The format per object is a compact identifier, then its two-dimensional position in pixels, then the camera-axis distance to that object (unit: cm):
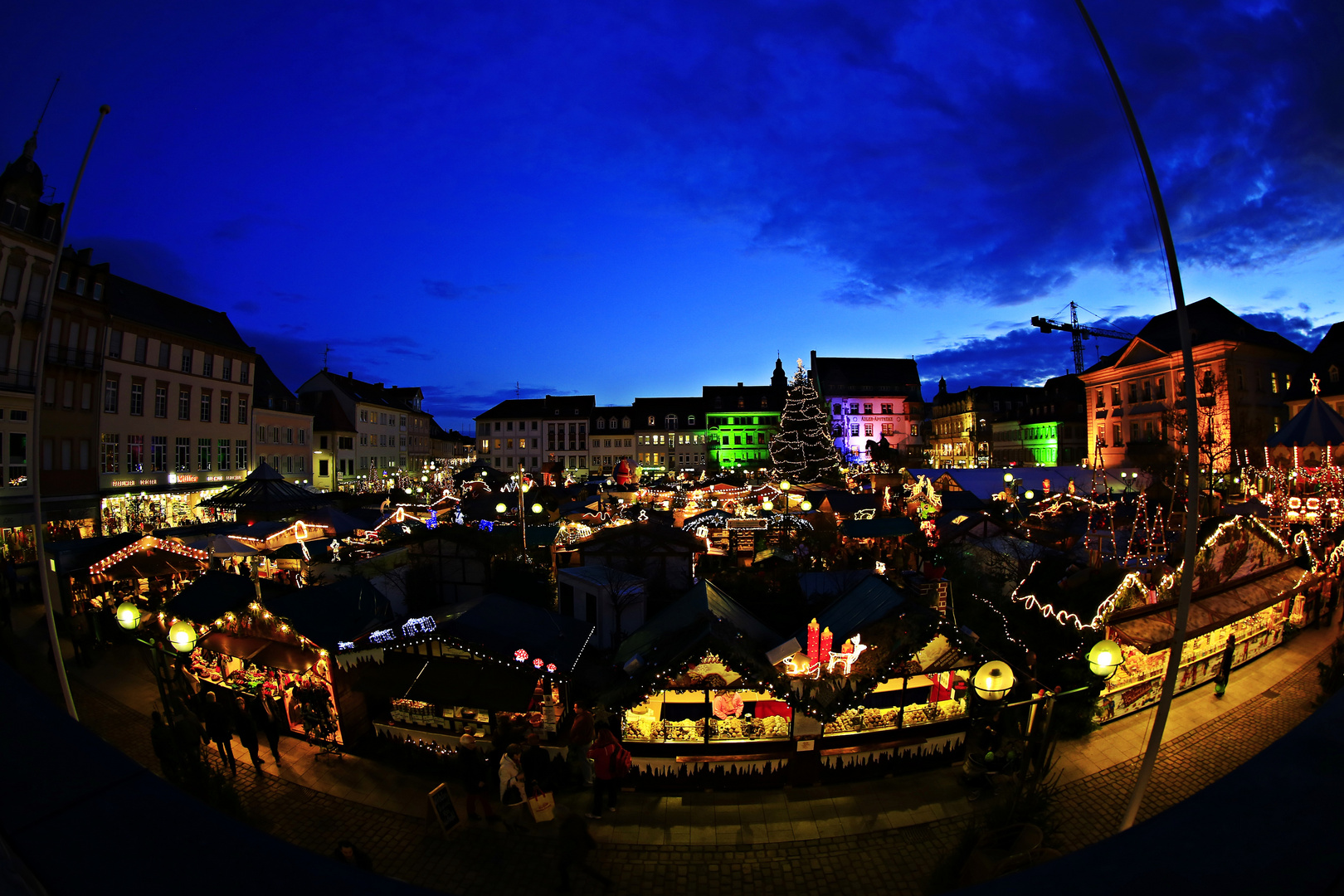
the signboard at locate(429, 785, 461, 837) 695
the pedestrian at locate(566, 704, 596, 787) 784
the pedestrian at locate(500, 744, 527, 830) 745
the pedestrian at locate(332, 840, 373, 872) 571
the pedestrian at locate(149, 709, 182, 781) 712
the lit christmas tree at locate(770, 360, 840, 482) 3972
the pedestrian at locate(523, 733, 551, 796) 759
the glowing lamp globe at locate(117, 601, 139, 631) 932
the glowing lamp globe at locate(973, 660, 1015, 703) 705
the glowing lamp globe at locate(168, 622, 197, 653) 834
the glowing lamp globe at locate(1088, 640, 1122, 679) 705
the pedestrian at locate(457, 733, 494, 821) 721
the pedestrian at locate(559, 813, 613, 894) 585
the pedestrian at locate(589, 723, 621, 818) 737
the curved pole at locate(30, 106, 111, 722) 450
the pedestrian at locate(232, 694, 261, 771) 830
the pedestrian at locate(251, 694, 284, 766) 858
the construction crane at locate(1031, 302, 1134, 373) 8038
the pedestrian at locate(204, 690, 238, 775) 847
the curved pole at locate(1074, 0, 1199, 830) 375
